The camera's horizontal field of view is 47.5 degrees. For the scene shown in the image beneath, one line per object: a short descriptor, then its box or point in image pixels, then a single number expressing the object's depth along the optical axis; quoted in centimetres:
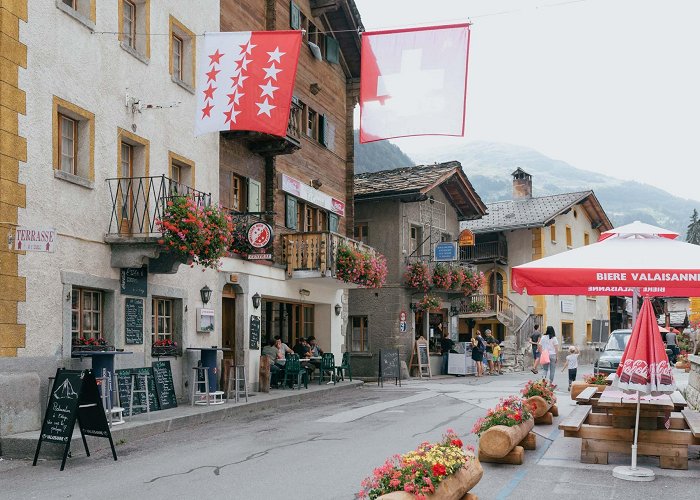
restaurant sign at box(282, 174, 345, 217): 2135
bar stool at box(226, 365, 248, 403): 1598
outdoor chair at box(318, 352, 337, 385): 2206
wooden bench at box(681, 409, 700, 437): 883
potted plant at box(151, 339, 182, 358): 1528
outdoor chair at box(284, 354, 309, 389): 1989
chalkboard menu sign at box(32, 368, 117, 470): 973
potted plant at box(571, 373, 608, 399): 1431
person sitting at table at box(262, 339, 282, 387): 2006
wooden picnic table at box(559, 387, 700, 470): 902
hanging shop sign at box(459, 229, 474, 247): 3238
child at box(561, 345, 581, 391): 1946
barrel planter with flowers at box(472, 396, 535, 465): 906
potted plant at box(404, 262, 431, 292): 2916
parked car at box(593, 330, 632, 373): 1956
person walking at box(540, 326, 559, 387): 1934
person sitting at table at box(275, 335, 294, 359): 2045
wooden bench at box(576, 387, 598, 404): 1084
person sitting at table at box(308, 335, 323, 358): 2256
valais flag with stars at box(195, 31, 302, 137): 1262
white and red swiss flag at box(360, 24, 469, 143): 1214
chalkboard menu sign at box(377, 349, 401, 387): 2475
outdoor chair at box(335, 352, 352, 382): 2283
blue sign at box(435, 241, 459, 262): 2953
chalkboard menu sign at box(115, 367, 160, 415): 1337
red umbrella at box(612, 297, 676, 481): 870
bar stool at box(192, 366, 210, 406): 1535
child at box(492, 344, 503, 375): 3161
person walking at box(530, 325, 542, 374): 2553
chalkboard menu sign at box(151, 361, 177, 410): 1480
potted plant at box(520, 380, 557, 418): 1254
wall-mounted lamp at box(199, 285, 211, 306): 1705
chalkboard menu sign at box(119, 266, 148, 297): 1410
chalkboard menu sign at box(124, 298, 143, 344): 1418
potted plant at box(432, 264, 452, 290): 3009
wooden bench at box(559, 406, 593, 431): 901
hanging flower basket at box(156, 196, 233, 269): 1348
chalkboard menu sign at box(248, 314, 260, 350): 1936
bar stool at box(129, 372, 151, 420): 1342
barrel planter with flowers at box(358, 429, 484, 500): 581
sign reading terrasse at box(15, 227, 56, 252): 1030
